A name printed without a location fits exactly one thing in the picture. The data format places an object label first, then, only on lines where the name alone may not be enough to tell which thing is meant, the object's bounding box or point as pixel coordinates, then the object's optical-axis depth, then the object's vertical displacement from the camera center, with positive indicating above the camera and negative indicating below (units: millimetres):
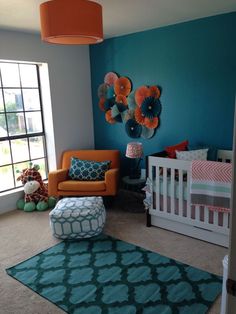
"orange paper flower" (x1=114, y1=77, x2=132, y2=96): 3990 +264
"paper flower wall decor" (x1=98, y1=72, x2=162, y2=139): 3787 -4
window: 3768 -176
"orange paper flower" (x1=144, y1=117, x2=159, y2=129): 3797 -261
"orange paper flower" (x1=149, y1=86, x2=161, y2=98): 3719 +162
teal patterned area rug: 1978 -1388
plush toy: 3762 -1157
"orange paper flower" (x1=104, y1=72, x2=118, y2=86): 4117 +399
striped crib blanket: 2504 -751
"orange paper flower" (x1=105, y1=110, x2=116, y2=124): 4262 -194
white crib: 2703 -1070
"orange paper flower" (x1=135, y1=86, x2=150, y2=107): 3799 +137
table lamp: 3695 -599
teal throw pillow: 3771 -855
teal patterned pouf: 2820 -1141
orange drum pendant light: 1939 +611
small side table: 3692 -1017
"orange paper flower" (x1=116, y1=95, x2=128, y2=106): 4055 +80
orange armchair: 3590 -992
